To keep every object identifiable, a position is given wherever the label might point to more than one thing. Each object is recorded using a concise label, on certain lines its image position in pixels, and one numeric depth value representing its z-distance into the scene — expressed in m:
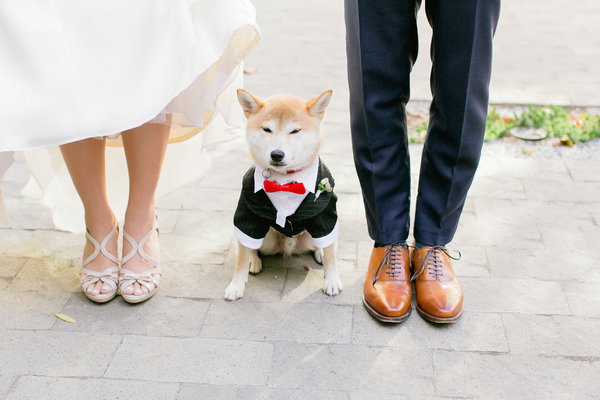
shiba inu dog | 2.19
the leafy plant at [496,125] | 3.82
